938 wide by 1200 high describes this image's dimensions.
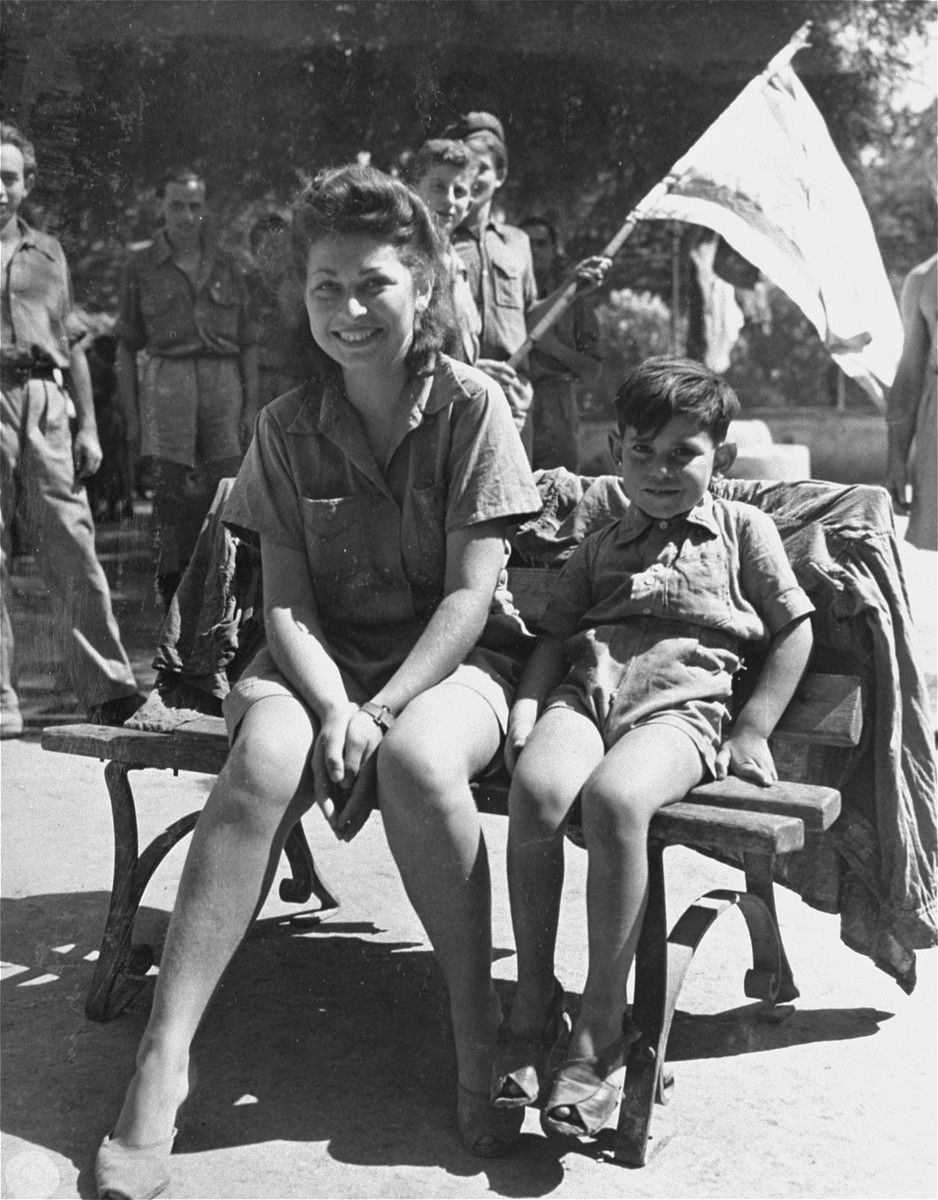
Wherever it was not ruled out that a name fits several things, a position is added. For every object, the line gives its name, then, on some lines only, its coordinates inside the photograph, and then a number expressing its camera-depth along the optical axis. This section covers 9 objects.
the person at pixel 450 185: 5.77
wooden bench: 2.76
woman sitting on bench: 2.78
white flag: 5.47
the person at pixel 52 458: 5.82
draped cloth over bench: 3.21
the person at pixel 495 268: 6.36
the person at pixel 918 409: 5.55
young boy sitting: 2.74
